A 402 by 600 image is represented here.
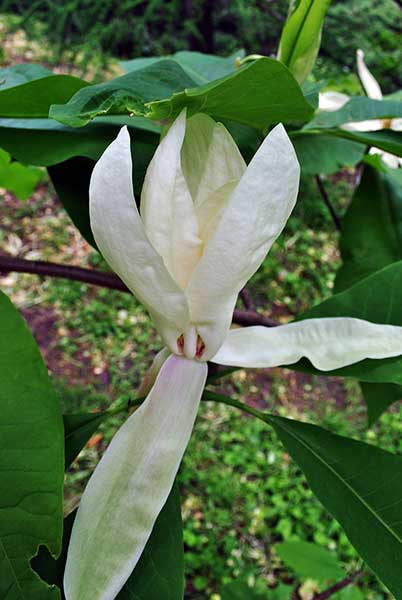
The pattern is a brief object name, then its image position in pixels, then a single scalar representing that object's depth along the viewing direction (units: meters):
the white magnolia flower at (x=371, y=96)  0.77
